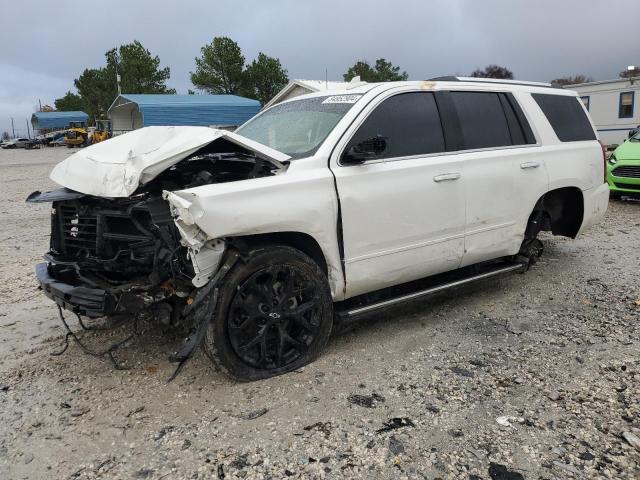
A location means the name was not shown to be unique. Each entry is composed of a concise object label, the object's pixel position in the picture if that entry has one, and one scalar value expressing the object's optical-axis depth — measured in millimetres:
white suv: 3137
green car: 9680
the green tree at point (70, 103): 79312
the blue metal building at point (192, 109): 29422
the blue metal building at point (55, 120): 68325
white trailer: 22250
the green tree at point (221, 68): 45188
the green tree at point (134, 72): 47969
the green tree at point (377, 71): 47656
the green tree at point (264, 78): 45662
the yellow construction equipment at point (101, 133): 40456
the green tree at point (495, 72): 53625
